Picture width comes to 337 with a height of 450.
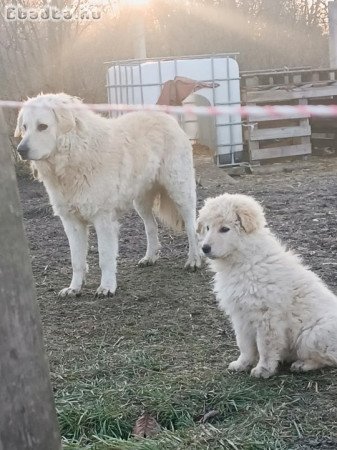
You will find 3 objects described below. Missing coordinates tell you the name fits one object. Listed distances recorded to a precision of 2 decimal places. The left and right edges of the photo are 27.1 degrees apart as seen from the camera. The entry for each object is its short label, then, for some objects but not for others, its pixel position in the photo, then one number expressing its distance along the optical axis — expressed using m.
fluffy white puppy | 4.00
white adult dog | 6.00
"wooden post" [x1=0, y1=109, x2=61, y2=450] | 2.46
